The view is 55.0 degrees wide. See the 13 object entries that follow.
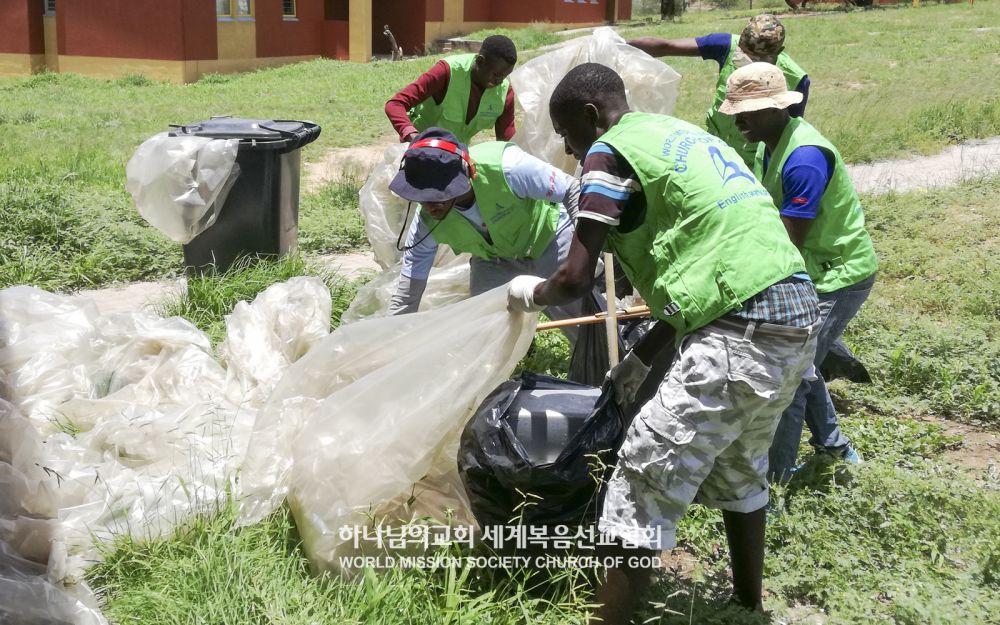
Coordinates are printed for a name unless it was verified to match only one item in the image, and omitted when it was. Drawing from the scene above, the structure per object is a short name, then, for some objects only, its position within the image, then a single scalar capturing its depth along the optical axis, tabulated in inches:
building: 695.1
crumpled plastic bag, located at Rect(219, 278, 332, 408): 150.9
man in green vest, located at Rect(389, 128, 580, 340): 132.4
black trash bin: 200.4
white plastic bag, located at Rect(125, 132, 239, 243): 189.8
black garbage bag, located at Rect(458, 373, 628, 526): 100.9
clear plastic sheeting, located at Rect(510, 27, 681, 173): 210.4
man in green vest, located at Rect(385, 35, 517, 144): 196.2
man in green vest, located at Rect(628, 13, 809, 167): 177.2
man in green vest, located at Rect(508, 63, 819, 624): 93.0
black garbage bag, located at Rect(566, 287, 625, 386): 136.6
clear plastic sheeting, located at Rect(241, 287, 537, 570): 109.1
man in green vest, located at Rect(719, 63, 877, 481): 124.2
